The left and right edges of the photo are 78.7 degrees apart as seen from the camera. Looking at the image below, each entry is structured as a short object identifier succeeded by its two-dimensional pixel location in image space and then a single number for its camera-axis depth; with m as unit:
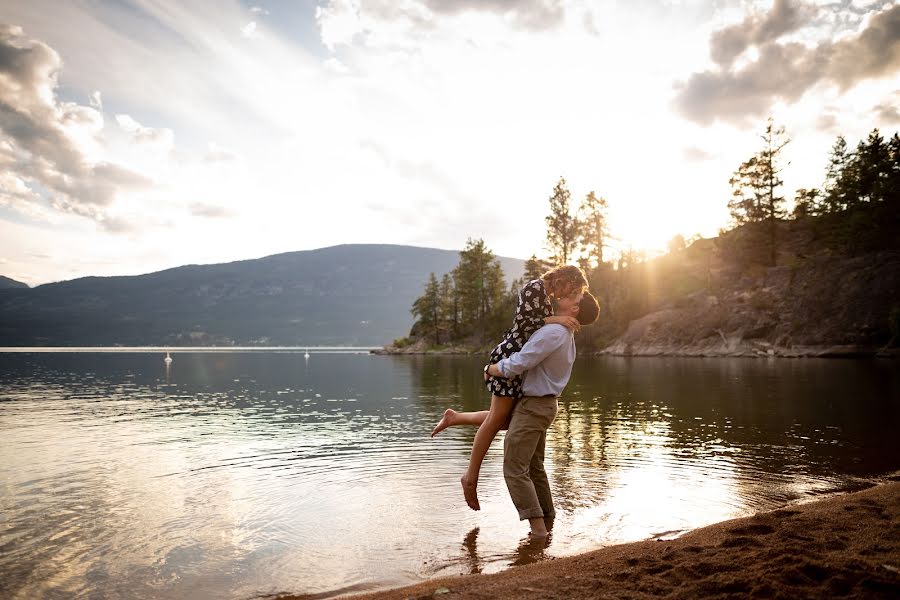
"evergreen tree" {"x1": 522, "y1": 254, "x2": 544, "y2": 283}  78.97
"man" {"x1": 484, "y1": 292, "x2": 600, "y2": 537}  6.15
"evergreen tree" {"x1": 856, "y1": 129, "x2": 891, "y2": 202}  59.07
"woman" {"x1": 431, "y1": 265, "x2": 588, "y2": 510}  6.21
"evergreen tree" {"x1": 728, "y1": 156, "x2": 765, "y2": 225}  66.06
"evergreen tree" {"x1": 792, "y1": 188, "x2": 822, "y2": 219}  73.75
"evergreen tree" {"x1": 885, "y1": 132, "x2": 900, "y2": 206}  55.69
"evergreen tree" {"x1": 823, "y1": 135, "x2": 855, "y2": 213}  61.66
